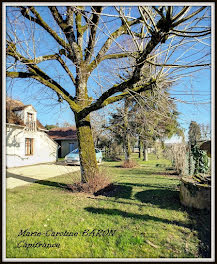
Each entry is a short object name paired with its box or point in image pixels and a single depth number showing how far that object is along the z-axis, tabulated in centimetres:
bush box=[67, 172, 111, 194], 555
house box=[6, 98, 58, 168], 1350
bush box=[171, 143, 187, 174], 895
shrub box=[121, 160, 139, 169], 1372
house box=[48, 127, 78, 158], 2353
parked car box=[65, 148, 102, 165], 1454
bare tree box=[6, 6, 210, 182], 343
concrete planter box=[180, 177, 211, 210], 394
